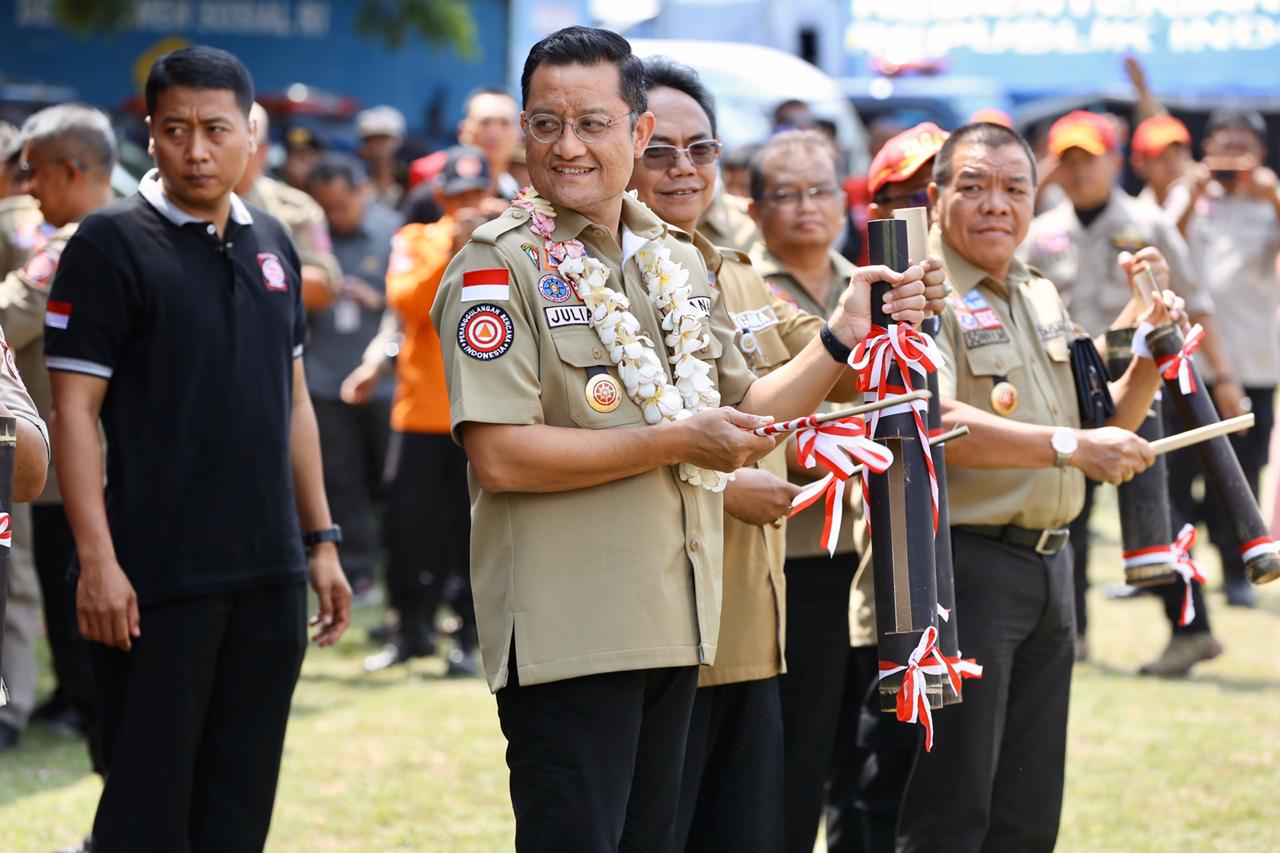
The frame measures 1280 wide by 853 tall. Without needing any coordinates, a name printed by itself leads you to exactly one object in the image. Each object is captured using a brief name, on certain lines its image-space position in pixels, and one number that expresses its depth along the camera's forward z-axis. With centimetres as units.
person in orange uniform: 1652
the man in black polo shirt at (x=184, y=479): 823
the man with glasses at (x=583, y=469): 659
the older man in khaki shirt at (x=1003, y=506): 873
